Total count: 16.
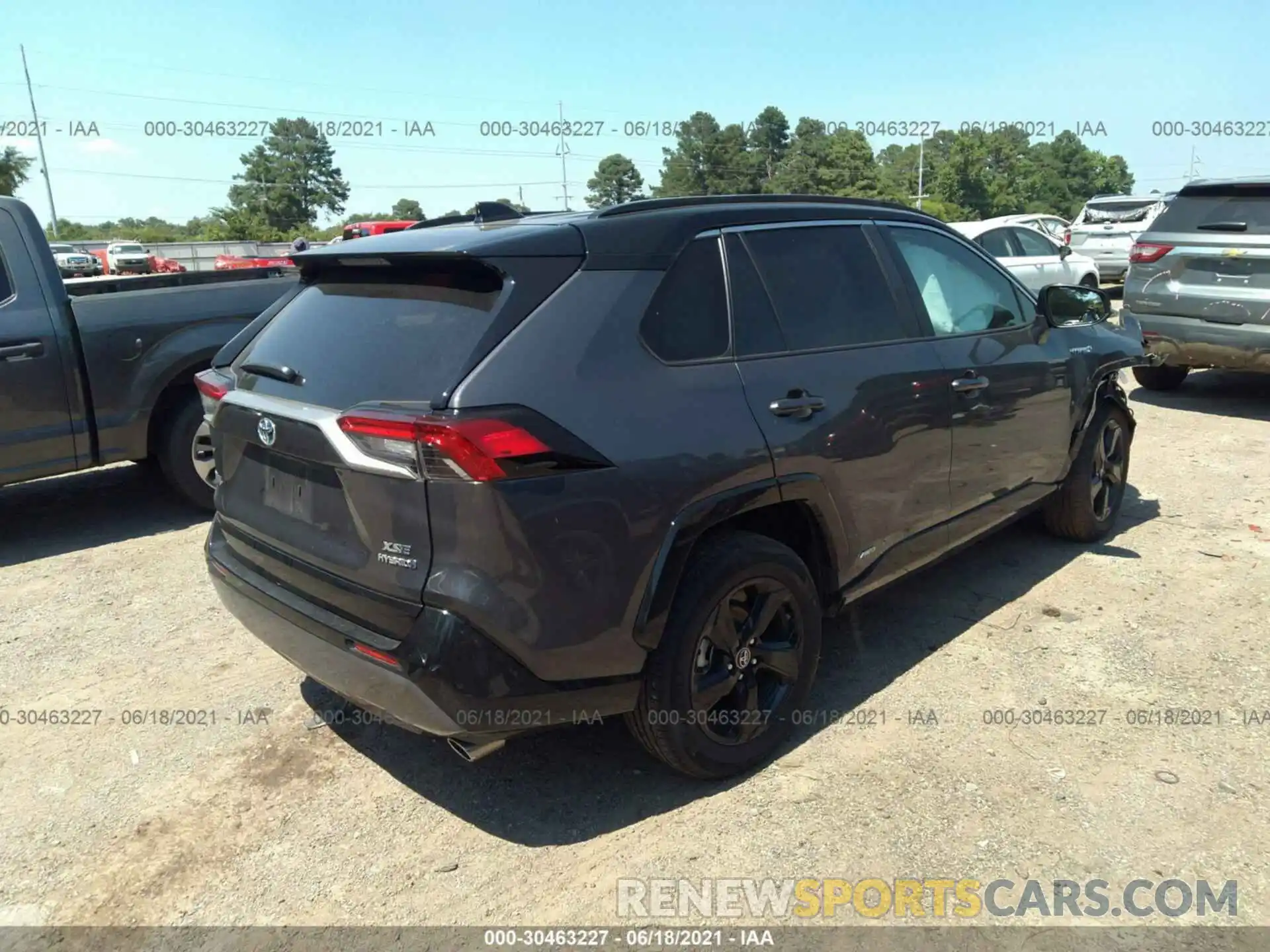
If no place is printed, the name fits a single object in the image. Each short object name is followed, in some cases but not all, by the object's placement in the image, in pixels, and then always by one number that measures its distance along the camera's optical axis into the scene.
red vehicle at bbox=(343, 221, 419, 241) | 18.91
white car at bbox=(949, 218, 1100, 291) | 10.85
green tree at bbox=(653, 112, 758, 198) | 82.56
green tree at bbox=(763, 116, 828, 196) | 73.44
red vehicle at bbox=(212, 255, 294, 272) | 25.37
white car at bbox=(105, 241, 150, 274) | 37.59
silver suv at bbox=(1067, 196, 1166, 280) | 15.77
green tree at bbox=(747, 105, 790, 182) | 93.31
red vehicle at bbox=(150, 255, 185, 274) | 36.47
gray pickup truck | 5.32
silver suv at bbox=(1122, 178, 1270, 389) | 7.45
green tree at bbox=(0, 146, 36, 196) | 41.06
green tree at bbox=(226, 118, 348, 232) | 81.31
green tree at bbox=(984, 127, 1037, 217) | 74.06
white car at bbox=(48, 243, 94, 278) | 29.97
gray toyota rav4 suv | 2.45
